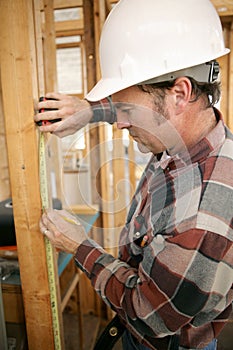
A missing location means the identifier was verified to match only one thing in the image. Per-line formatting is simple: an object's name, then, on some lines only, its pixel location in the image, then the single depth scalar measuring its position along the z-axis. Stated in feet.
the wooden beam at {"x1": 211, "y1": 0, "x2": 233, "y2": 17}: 6.75
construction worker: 2.13
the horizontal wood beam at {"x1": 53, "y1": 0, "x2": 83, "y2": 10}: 6.58
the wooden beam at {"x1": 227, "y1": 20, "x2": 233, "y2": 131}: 7.34
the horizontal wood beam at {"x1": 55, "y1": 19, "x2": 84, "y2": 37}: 8.55
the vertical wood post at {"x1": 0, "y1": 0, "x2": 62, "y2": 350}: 2.24
